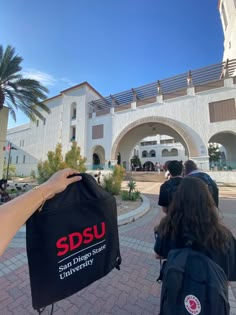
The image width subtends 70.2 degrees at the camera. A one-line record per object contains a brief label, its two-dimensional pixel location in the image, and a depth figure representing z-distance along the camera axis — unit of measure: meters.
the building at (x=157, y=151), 43.27
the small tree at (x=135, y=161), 42.86
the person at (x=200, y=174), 2.87
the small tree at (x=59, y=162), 7.87
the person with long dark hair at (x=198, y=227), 1.22
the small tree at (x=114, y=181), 9.03
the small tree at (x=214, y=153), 28.55
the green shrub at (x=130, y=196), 8.25
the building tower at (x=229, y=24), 21.05
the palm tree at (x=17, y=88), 9.43
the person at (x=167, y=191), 2.47
